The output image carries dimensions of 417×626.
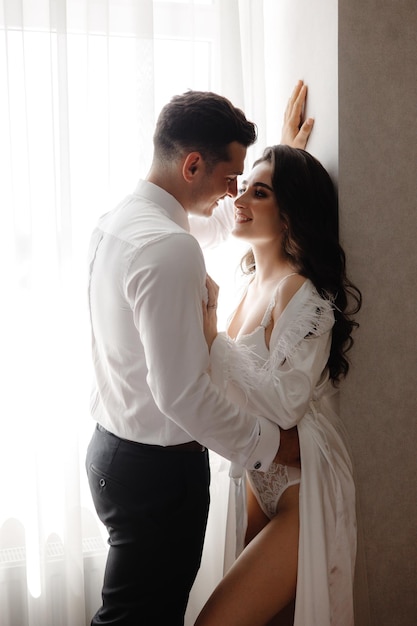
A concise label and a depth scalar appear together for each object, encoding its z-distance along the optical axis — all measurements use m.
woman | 1.80
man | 1.53
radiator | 2.23
